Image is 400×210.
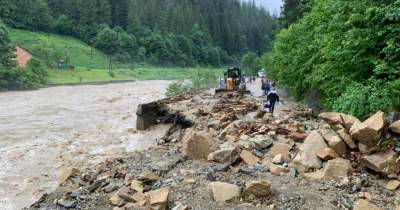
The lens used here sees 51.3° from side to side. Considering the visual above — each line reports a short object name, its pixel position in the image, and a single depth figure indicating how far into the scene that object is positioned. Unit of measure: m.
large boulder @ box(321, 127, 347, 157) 10.05
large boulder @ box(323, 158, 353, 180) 9.37
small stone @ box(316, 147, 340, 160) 9.93
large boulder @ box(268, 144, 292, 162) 11.11
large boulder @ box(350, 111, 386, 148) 9.67
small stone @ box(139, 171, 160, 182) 10.45
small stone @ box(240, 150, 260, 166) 10.87
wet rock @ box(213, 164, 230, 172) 10.36
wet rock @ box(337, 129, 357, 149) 10.09
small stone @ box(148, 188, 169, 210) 8.72
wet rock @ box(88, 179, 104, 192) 10.76
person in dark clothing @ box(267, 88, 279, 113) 22.06
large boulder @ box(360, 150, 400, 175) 9.09
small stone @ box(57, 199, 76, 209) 9.70
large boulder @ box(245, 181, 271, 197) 8.69
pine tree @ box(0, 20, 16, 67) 60.99
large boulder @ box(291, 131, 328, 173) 9.95
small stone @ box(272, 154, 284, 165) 10.57
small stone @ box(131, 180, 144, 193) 9.95
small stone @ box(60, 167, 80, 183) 12.55
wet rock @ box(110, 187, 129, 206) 9.38
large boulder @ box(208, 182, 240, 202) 8.70
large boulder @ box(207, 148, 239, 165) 11.02
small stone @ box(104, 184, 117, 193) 10.38
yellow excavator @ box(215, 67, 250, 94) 37.79
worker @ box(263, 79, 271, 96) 35.65
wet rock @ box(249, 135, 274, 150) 12.09
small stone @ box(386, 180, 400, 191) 8.74
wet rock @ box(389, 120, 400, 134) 9.82
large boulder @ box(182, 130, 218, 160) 11.96
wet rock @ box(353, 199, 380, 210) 7.75
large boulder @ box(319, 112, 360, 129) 10.58
